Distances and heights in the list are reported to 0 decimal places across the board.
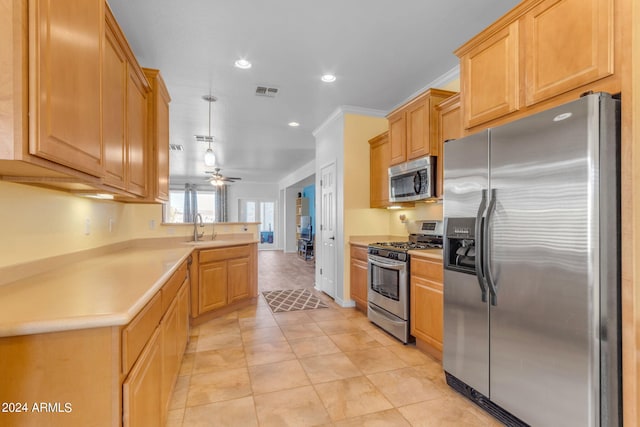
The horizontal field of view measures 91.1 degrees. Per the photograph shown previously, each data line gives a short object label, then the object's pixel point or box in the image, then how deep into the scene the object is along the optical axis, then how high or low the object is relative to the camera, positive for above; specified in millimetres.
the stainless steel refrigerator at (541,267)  1387 -265
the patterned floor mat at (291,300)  4217 -1239
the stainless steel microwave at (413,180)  3084 +378
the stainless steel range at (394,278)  2990 -644
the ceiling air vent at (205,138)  5832 +1455
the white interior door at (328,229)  4580 -204
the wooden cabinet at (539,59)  1447 +863
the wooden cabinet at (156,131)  2773 +770
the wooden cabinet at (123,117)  1721 +647
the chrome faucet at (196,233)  4036 -240
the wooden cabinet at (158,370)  1138 -730
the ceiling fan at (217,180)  6341 +710
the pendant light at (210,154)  3965 +831
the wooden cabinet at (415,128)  3084 +931
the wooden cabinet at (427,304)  2584 -768
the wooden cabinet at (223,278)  3477 -771
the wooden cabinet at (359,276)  3865 -774
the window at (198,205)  11375 +362
